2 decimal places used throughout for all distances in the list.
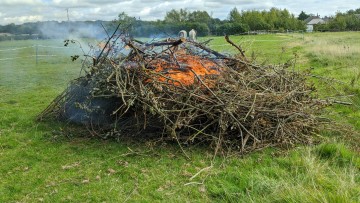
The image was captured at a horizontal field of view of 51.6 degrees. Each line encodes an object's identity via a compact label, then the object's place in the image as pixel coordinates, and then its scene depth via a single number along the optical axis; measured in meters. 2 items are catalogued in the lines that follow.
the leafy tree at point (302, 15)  120.56
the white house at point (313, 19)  125.69
